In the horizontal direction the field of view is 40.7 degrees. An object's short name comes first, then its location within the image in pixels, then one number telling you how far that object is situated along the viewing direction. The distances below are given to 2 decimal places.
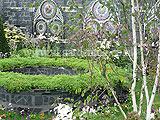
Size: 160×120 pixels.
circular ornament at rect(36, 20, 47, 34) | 10.30
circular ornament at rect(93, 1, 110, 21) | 10.62
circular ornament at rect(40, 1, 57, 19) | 10.40
